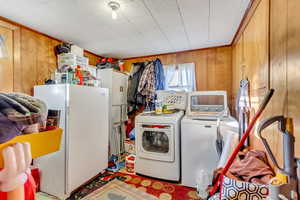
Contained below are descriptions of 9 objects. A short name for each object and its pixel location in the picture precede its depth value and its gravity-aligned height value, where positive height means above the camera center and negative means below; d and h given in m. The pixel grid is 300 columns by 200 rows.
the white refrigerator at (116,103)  2.84 -0.09
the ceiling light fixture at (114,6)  1.53 +0.98
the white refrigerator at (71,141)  1.70 -0.53
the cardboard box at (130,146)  2.80 -0.91
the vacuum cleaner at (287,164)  0.58 -0.28
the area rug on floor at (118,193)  1.73 -1.16
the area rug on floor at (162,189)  1.75 -1.15
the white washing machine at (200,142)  1.82 -0.55
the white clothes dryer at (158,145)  1.98 -0.68
